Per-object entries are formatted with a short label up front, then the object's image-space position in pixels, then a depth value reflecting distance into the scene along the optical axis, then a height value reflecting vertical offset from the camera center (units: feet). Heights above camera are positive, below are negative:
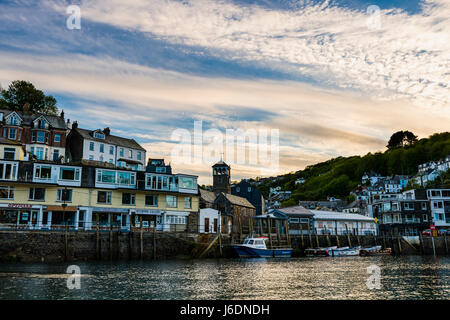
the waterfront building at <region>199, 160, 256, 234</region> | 228.39 +13.72
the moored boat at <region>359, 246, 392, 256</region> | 229.04 -12.46
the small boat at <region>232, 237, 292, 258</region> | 186.60 -9.34
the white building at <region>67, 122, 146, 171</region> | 254.55 +55.39
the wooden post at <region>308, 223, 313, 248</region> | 229.97 -5.35
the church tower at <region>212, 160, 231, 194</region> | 286.87 +38.53
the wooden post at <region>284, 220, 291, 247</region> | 221.37 -2.60
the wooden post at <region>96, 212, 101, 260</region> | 146.92 -6.77
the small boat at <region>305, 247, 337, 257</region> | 217.36 -11.89
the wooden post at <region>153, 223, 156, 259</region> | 159.43 -6.48
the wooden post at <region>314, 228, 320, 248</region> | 229.95 -6.25
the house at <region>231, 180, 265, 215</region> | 307.99 +28.26
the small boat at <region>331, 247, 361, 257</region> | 217.77 -11.89
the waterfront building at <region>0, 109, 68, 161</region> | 231.91 +59.60
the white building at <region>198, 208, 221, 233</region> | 203.62 +5.59
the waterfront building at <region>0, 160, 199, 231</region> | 163.94 +15.64
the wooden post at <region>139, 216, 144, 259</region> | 155.90 -4.98
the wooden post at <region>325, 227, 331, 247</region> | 234.79 -6.41
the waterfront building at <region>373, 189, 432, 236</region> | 286.05 +10.48
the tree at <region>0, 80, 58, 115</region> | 290.25 +99.23
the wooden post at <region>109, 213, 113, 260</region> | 149.89 -5.06
